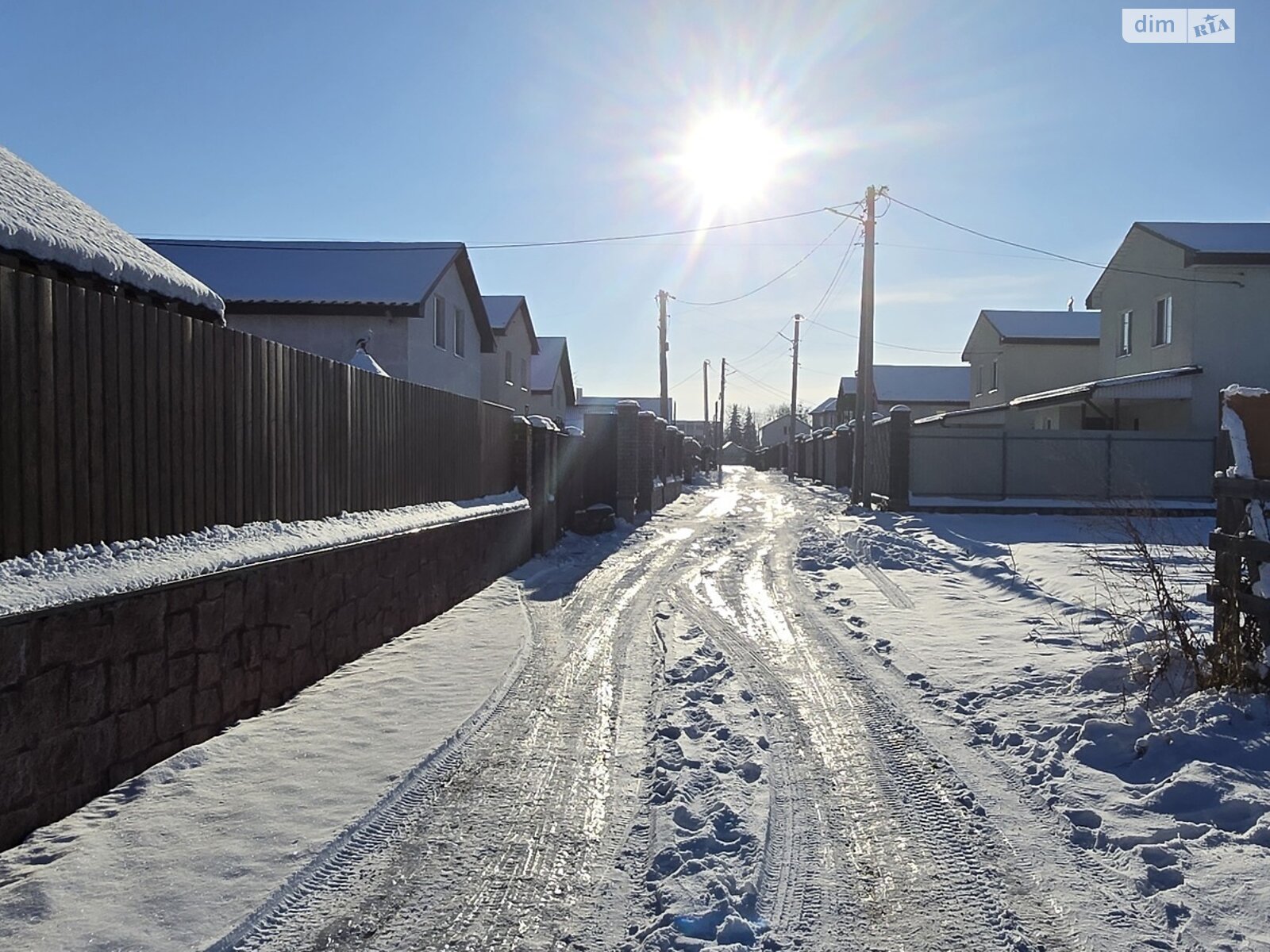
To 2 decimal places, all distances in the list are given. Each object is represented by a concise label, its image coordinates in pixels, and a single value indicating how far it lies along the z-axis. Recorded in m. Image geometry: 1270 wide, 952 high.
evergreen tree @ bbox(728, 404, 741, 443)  142.46
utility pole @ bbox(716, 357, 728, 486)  78.00
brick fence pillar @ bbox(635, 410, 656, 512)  20.94
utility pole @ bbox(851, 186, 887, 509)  22.88
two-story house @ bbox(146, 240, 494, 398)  19.94
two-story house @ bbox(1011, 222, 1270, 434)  22.55
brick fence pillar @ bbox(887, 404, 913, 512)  20.58
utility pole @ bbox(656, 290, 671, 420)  41.88
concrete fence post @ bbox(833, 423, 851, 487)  32.47
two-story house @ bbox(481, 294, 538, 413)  30.44
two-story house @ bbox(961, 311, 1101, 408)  34.78
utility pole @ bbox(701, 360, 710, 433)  78.06
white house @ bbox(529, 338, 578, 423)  39.28
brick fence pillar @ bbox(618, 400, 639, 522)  19.16
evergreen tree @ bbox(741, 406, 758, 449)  143.75
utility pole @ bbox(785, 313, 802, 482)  53.62
